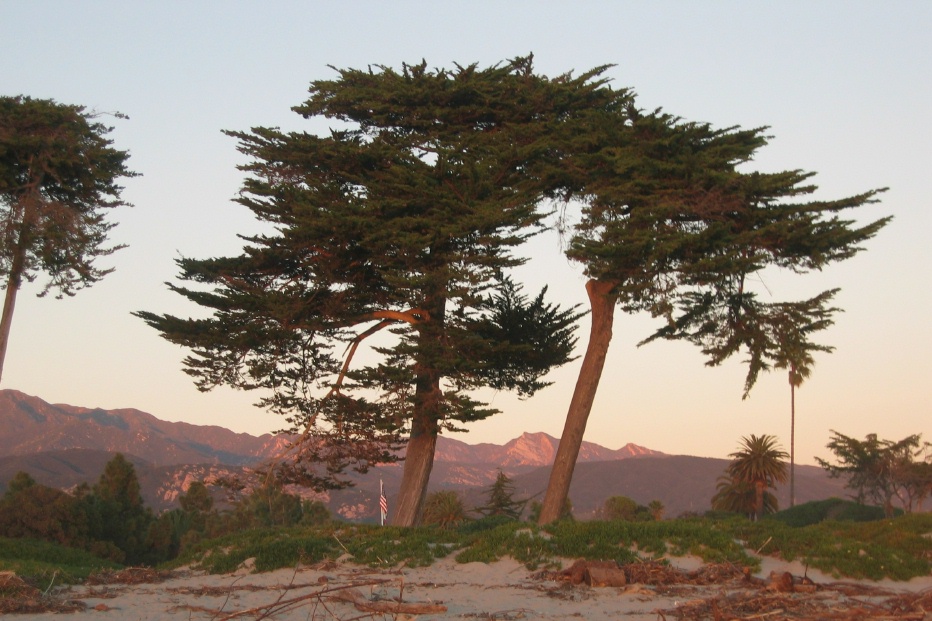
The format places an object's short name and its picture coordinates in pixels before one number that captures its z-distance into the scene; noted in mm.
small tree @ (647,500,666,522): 44700
